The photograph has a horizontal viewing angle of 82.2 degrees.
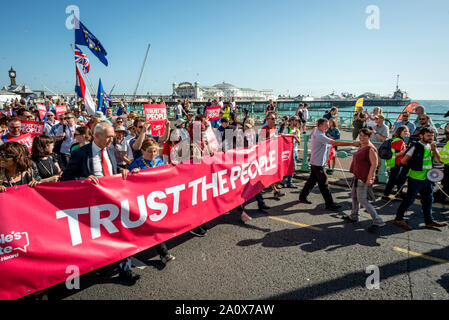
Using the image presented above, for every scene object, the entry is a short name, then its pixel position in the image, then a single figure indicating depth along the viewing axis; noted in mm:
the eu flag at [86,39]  11305
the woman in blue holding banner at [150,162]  4070
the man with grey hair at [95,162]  3615
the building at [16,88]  49062
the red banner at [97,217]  2768
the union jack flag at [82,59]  11369
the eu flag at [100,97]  11346
